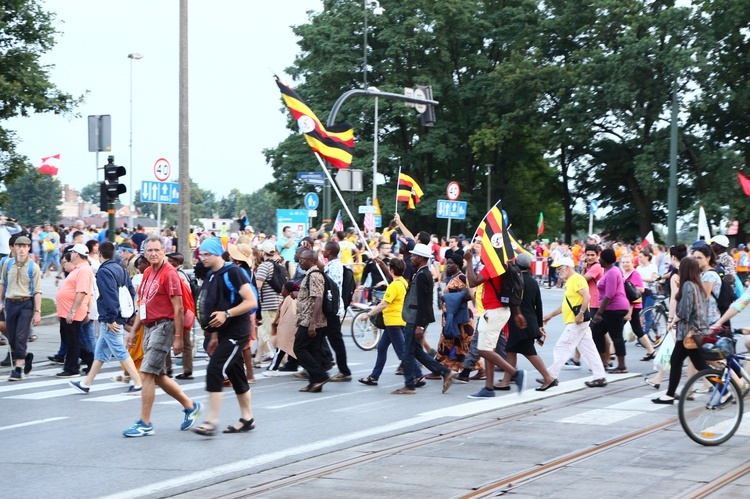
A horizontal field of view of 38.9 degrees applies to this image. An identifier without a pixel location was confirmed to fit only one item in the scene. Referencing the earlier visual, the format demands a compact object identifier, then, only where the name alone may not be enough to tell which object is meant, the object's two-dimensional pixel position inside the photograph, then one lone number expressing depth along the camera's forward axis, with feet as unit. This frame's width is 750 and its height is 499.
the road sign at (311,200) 107.28
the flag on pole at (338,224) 106.01
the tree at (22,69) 71.31
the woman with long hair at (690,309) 33.94
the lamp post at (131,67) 164.25
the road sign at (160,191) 81.25
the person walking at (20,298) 44.68
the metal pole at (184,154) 71.77
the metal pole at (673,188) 114.73
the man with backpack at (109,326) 39.93
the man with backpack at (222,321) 30.01
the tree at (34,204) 442.50
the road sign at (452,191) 117.91
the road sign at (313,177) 82.80
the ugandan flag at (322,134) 59.62
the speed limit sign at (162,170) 81.76
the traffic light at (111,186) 58.80
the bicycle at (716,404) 28.86
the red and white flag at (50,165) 133.08
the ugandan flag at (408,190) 93.86
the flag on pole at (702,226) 81.05
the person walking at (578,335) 41.47
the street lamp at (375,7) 166.50
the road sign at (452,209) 121.49
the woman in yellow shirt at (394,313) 41.50
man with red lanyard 30.27
